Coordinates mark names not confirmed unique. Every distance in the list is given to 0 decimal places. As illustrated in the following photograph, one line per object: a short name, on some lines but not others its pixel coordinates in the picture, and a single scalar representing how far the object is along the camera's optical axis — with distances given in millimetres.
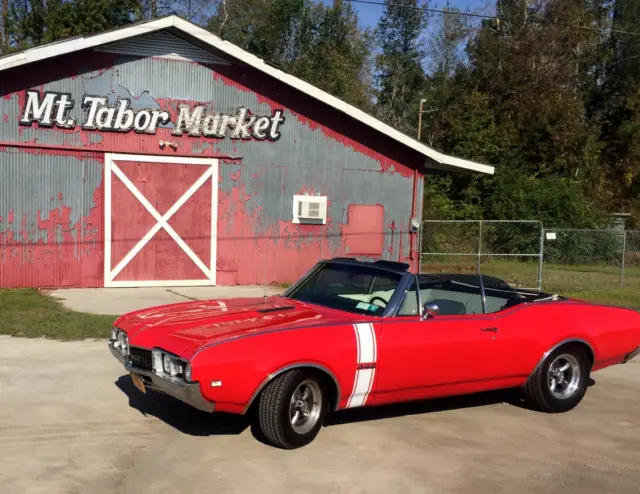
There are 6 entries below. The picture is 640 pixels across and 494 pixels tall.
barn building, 13594
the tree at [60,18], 38562
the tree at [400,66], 50781
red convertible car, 4789
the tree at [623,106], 42344
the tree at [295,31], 46969
